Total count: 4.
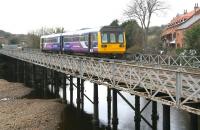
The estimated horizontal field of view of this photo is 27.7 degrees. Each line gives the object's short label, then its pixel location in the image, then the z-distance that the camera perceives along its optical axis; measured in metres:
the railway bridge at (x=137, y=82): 13.62
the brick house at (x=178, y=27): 65.58
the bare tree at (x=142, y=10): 55.91
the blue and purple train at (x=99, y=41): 30.25
